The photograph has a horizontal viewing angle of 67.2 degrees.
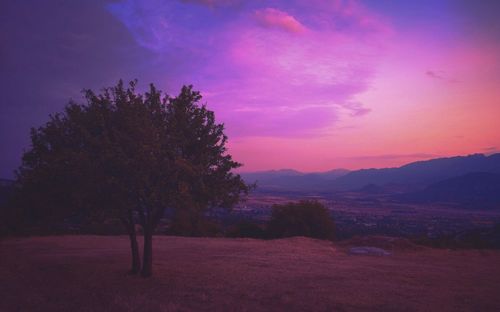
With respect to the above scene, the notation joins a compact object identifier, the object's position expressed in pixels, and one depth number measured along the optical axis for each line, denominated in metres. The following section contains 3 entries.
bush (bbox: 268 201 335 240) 55.66
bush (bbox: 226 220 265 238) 58.16
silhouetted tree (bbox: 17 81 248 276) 17.62
